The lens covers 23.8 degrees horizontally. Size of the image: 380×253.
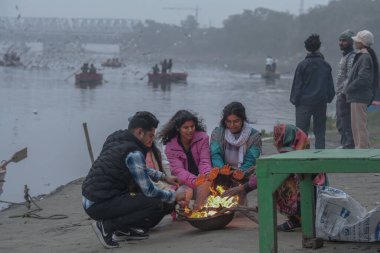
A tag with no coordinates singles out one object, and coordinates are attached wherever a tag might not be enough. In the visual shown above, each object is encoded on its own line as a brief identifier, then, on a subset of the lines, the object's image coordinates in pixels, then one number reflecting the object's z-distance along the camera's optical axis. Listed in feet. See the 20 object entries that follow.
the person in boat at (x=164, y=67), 192.44
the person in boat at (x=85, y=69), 184.85
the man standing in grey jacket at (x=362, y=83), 34.45
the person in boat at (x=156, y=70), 194.18
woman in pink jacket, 26.14
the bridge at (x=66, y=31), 502.38
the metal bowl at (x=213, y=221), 23.52
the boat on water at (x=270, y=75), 211.88
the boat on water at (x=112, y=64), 294.87
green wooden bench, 17.60
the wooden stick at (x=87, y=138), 36.86
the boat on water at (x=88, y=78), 181.45
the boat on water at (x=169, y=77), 192.13
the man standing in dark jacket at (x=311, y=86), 36.29
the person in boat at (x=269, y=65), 215.31
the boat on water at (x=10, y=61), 273.54
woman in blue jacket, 26.01
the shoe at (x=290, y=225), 22.89
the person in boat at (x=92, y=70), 185.49
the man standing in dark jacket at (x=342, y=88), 36.22
